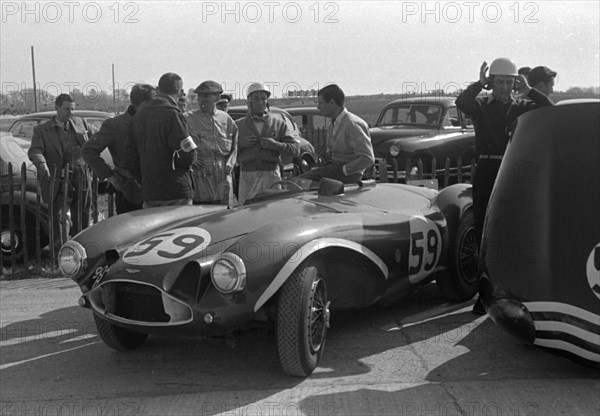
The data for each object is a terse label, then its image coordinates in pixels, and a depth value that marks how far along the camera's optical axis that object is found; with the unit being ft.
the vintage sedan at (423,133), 40.34
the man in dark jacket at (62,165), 26.53
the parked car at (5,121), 88.05
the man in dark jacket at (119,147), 21.81
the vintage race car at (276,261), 13.96
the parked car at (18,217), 27.58
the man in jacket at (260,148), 24.38
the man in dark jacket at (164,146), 19.77
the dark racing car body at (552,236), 12.60
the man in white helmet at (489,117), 18.42
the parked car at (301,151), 44.09
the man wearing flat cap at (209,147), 23.64
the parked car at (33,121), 45.55
